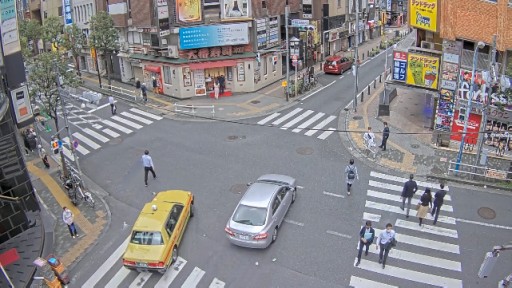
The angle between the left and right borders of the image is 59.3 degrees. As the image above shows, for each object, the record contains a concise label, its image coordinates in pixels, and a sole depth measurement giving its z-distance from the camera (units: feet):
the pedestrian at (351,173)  65.39
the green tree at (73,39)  139.85
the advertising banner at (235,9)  118.01
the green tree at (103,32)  127.95
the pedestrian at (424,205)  57.98
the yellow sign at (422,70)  86.94
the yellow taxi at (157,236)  50.72
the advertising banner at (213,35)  115.44
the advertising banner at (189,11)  114.52
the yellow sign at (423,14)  84.94
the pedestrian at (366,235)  51.01
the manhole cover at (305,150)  83.50
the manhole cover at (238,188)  70.03
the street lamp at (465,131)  71.46
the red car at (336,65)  142.33
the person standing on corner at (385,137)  81.46
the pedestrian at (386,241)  50.14
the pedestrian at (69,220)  59.06
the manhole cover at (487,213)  61.67
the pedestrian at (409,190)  60.18
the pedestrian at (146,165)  71.97
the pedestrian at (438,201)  57.93
